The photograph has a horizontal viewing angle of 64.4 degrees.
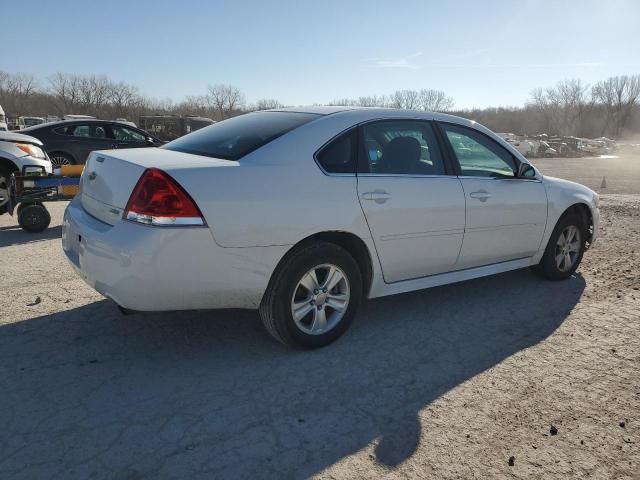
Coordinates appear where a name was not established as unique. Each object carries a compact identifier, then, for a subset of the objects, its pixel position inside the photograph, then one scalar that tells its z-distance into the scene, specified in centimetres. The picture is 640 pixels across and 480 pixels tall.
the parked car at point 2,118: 2222
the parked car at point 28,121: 4655
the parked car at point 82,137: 1122
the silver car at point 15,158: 754
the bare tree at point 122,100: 7938
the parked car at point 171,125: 3088
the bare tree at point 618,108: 10256
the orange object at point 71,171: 723
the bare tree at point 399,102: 9038
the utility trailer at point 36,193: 680
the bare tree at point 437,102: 10008
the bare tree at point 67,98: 8144
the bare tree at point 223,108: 9056
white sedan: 289
